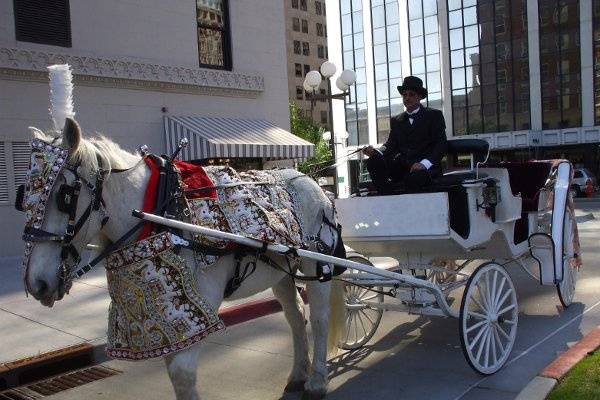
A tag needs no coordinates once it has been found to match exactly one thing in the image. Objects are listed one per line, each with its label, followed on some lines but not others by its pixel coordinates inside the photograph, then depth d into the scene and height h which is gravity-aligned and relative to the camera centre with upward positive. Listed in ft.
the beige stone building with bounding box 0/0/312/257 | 36.96 +7.83
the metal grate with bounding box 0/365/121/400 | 15.97 -5.86
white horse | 9.07 -0.89
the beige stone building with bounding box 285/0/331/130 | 225.15 +50.55
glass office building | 127.87 +22.19
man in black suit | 17.89 +0.57
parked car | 99.95 -5.12
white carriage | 15.74 -2.76
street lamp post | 48.01 +7.40
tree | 153.46 +10.62
